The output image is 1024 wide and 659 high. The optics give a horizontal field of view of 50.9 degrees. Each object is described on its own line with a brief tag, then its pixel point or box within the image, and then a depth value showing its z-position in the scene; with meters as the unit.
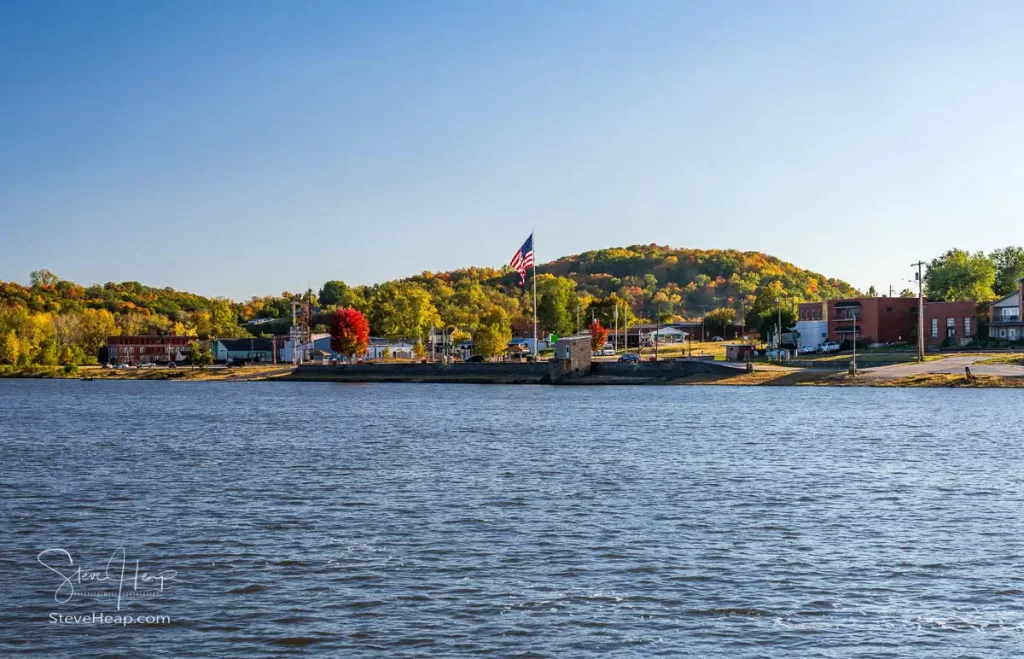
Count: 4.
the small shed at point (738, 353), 127.68
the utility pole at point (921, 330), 111.62
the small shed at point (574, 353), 125.94
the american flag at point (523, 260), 107.50
